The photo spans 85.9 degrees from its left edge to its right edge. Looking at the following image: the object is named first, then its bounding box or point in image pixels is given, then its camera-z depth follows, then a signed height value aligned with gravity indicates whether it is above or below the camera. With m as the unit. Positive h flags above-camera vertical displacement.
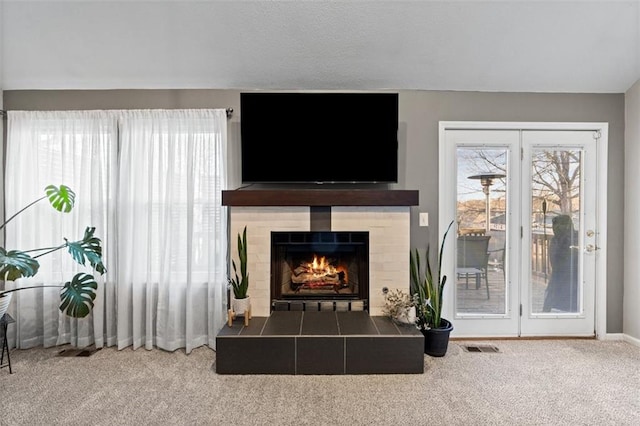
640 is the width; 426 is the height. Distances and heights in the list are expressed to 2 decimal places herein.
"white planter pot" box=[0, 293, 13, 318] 2.41 -0.65
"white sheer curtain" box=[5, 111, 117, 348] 2.94 +0.19
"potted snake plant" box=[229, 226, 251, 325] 2.77 -0.59
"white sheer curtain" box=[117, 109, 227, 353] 2.91 -0.05
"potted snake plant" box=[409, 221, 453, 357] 2.74 -0.75
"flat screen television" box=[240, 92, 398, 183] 2.87 +0.63
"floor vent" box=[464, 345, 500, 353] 2.87 -1.14
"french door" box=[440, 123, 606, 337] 3.11 -0.14
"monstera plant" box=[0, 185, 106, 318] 2.31 -0.37
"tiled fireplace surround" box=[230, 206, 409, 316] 2.92 -0.16
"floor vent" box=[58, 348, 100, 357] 2.81 -1.16
